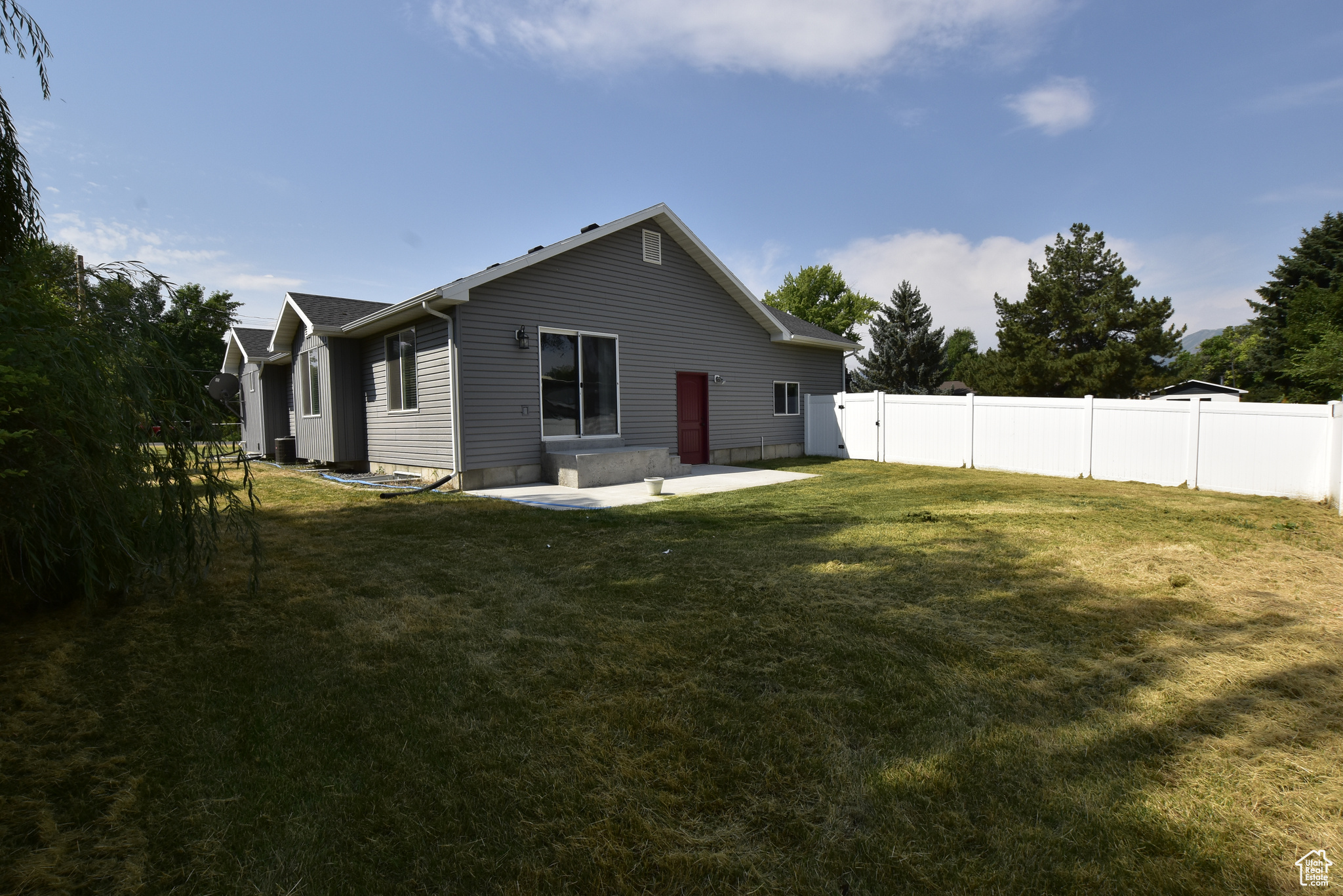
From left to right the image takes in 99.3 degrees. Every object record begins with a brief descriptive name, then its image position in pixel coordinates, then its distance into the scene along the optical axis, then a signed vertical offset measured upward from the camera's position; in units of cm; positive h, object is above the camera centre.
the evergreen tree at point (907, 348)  2959 +318
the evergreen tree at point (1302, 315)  1931 +354
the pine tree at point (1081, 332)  2781 +380
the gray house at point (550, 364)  942 +99
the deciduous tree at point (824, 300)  4925 +966
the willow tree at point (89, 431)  258 -5
